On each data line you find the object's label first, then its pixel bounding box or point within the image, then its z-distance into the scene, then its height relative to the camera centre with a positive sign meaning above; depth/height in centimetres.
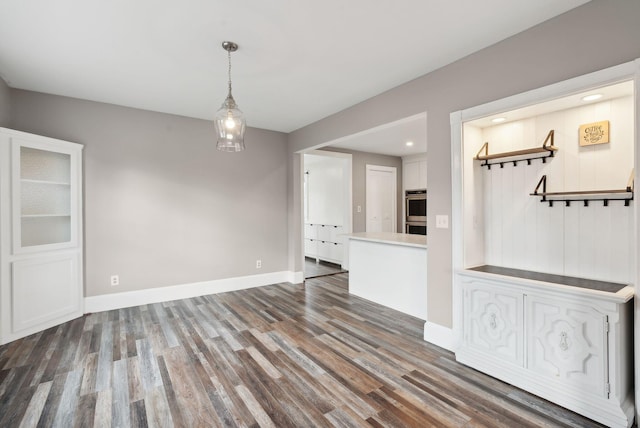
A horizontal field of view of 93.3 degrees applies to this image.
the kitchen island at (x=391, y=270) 350 -74
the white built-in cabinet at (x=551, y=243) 183 -25
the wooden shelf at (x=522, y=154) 235 +48
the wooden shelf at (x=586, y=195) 198 +12
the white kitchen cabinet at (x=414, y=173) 675 +90
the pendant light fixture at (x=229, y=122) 242 +75
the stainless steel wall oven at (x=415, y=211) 675 +3
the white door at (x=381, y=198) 670 +34
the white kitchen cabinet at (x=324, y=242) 668 -69
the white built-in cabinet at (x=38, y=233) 290 -18
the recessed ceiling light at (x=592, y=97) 205 +79
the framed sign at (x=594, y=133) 212 +56
